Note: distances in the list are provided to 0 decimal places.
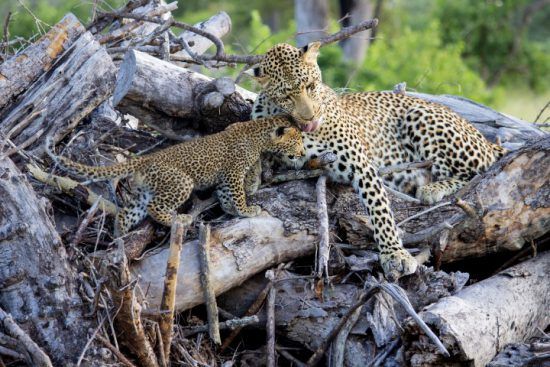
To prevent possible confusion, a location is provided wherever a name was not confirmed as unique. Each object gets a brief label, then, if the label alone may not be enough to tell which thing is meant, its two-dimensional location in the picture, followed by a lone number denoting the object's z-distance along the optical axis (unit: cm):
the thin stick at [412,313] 1284
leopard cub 1548
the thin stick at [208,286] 1480
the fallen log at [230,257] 1495
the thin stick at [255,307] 1521
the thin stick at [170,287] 1248
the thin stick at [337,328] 1396
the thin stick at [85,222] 1420
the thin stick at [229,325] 1463
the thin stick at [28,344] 1241
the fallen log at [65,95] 1645
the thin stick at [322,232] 1493
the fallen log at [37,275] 1327
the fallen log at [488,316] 1334
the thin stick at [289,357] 1506
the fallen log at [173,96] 1634
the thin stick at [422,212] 1582
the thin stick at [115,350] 1290
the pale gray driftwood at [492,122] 1969
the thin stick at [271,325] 1473
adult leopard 1620
